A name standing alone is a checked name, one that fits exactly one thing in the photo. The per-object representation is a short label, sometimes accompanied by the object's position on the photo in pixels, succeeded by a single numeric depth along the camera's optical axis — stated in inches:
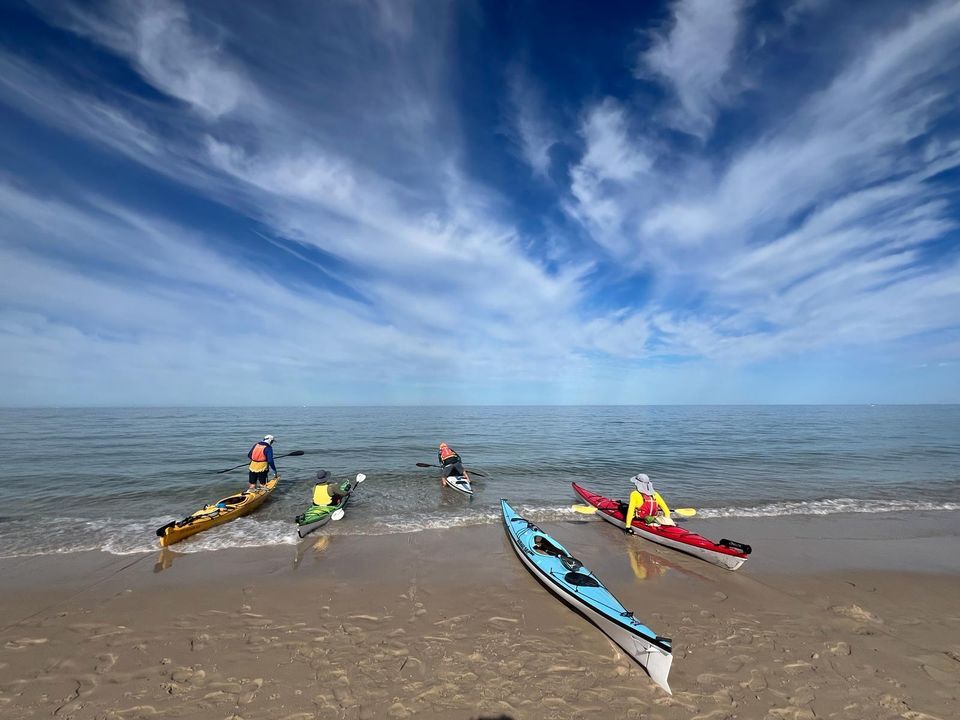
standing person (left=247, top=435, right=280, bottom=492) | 659.4
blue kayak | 231.6
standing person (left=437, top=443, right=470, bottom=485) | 780.0
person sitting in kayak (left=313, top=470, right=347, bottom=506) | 546.6
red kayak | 388.5
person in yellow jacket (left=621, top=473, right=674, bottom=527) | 473.7
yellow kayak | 455.5
